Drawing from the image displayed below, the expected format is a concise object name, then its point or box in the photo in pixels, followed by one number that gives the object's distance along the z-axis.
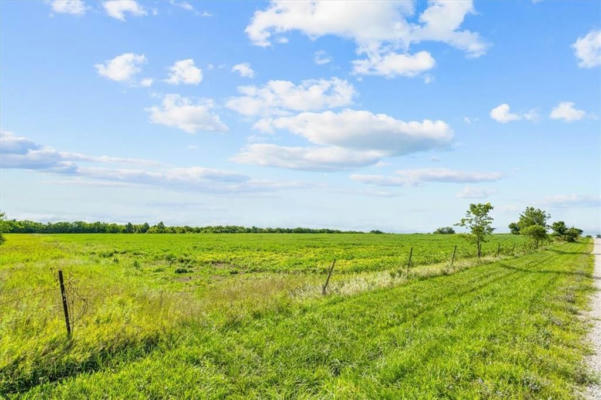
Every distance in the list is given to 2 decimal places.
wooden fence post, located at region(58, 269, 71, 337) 7.07
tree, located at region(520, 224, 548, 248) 44.25
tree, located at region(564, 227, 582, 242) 85.56
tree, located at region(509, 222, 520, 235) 127.64
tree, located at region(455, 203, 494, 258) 29.47
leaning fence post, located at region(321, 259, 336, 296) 12.90
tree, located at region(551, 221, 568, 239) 87.47
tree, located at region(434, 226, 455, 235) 144.12
